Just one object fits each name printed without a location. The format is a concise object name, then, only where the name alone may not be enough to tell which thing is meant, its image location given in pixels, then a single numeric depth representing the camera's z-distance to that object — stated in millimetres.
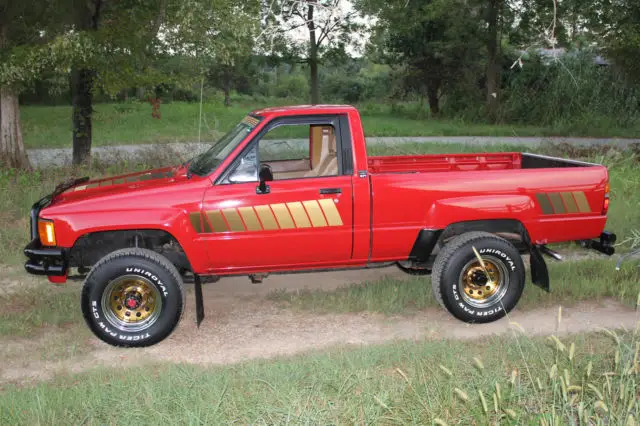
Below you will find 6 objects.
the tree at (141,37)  12625
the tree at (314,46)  32406
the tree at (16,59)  11922
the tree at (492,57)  29152
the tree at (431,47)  30562
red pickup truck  5875
